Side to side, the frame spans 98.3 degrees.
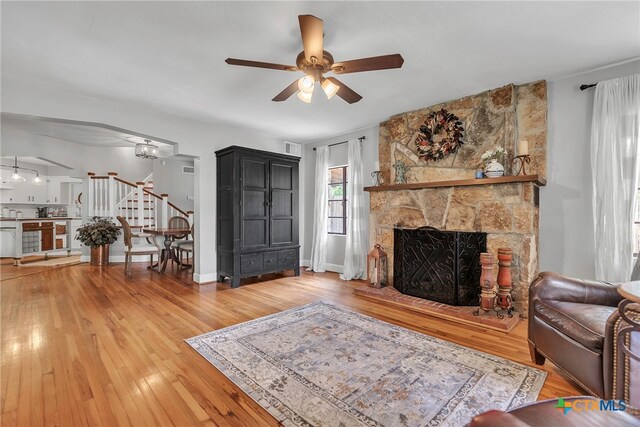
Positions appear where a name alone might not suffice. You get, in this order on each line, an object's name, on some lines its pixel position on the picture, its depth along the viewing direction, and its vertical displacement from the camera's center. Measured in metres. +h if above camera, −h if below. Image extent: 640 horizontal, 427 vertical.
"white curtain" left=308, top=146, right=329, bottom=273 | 5.13 +0.09
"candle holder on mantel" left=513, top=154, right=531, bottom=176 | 2.88 +0.53
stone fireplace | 2.89 +0.30
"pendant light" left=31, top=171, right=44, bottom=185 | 7.63 +0.92
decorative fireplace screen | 3.08 -0.63
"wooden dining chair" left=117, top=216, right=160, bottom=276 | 4.95 -0.71
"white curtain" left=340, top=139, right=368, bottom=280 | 4.61 -0.26
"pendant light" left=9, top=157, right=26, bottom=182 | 6.91 +0.95
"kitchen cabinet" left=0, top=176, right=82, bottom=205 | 7.42 +0.60
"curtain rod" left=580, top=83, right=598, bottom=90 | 2.69 +1.22
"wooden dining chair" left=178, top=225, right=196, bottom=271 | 5.01 -0.62
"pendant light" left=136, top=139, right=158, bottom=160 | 5.43 +1.23
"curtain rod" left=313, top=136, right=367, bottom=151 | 4.60 +1.24
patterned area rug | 1.53 -1.10
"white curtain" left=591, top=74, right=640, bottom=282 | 2.49 +0.37
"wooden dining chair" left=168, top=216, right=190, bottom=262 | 6.19 -0.24
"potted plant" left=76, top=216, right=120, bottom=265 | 5.73 -0.53
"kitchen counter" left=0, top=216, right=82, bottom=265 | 5.76 -0.58
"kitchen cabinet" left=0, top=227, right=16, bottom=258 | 6.33 -0.72
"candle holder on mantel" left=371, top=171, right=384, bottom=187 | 4.17 +0.52
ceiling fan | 1.79 +1.08
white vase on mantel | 2.98 +0.46
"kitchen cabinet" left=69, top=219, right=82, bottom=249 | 7.75 -0.52
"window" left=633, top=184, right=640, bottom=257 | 2.56 -0.21
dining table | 5.03 -0.56
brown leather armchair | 1.43 -0.74
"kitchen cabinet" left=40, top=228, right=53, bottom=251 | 6.99 -0.68
